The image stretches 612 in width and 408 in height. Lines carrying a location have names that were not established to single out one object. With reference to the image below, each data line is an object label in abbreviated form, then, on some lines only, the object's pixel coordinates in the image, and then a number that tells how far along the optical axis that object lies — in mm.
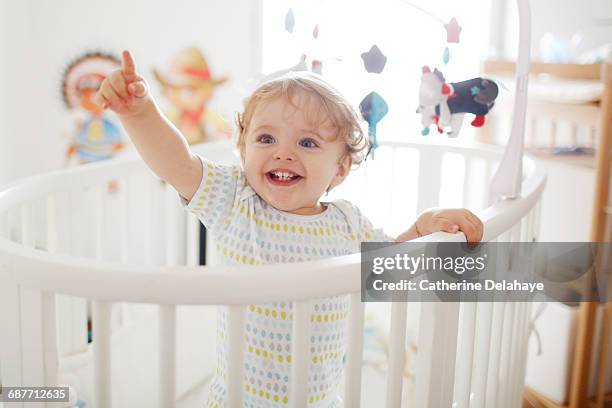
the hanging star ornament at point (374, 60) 1218
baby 905
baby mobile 1201
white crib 645
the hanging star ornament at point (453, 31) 1201
